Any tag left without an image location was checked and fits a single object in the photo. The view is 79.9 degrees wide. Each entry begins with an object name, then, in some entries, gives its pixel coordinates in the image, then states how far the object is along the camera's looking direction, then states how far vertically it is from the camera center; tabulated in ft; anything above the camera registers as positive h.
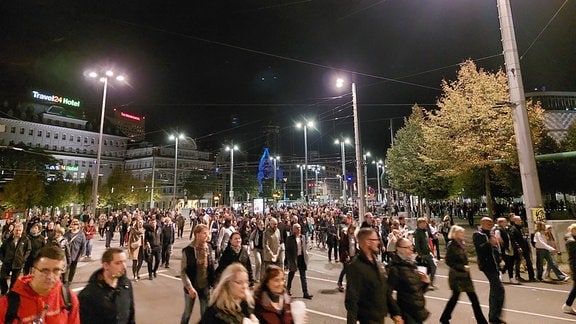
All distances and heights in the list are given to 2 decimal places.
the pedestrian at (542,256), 33.94 -4.78
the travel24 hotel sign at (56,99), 258.55 +90.69
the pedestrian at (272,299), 11.40 -2.95
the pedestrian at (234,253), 22.79 -2.66
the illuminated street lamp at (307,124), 86.36 +22.57
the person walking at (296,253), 30.19 -3.63
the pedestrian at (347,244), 33.13 -3.29
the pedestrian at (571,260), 24.11 -3.83
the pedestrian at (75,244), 32.89 -2.72
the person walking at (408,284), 15.58 -3.37
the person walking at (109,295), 11.29 -2.69
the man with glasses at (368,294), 13.56 -3.30
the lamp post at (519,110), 38.27 +11.16
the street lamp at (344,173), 83.88 +11.21
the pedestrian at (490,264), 21.40 -3.63
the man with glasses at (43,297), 9.39 -2.31
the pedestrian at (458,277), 20.17 -4.08
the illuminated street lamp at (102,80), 64.23 +25.51
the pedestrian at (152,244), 38.32 -3.34
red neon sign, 343.26 +99.61
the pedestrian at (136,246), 37.24 -3.36
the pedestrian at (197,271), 19.20 -3.20
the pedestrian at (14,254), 29.30 -3.19
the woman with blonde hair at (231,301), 10.11 -2.64
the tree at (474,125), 63.67 +15.80
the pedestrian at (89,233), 51.65 -2.67
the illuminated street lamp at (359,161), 55.01 +8.00
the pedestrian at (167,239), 43.73 -3.30
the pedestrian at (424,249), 32.27 -3.68
